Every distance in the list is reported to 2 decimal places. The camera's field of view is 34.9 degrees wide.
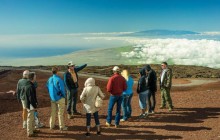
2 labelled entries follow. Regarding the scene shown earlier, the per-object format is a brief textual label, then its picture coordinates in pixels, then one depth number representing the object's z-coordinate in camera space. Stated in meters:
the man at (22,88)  11.61
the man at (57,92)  11.91
